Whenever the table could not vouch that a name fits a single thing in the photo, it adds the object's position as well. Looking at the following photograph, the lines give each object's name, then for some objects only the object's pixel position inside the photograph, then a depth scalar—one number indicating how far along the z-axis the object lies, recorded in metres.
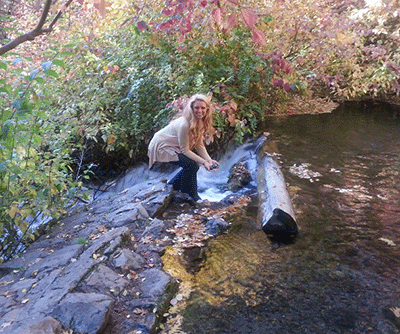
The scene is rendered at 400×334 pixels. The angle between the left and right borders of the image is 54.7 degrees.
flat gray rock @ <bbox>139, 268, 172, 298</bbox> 3.12
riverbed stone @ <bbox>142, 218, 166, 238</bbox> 4.28
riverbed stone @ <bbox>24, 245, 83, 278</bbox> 3.44
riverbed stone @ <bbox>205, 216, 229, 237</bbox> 4.38
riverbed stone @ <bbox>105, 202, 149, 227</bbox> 4.54
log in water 4.18
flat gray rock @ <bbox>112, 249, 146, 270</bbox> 3.46
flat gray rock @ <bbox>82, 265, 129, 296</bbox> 3.03
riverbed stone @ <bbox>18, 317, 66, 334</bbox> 2.39
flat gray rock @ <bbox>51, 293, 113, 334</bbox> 2.58
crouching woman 4.85
